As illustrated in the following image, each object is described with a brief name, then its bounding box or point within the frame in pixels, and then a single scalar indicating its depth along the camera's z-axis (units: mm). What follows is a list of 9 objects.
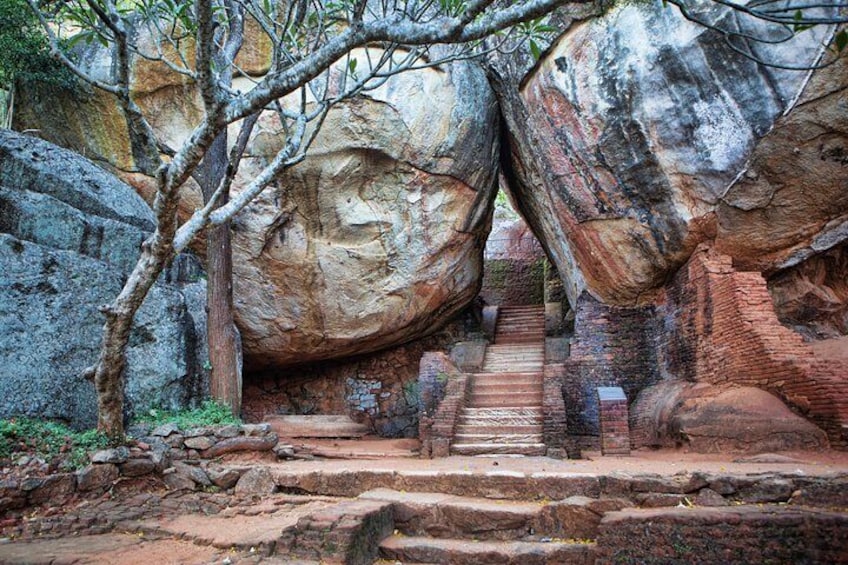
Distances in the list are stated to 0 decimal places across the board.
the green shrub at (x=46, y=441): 5297
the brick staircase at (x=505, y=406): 8094
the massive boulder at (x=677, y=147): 7125
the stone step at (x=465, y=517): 4859
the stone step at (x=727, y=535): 3971
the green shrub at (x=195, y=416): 6918
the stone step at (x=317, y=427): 10579
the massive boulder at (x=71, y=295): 6066
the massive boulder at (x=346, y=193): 10156
